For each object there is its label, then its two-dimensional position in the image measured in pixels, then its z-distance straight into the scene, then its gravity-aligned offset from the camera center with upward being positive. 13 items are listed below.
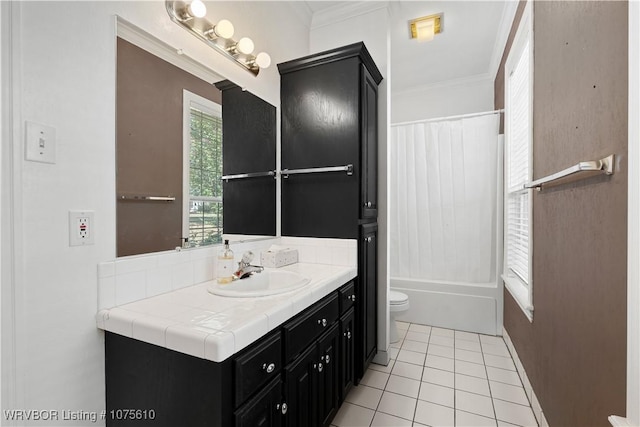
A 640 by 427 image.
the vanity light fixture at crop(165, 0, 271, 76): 1.31 +0.89
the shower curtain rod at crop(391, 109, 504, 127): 2.83 +0.96
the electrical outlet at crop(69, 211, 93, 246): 0.95 -0.05
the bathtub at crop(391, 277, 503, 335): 2.82 -0.90
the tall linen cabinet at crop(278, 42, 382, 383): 1.86 +0.38
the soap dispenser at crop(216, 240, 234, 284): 1.42 -0.26
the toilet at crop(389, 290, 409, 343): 2.55 -0.83
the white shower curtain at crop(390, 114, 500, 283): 2.88 +0.14
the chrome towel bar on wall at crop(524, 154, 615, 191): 0.92 +0.15
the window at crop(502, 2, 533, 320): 1.85 +0.41
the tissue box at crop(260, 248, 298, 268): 1.81 -0.28
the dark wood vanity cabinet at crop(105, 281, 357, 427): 0.85 -0.55
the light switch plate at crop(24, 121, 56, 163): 0.85 +0.20
